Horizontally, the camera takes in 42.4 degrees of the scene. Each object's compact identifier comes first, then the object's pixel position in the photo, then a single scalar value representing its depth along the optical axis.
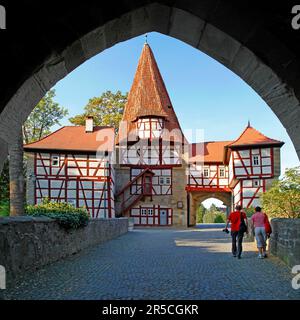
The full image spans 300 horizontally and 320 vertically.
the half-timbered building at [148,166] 29.56
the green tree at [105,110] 38.75
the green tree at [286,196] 11.69
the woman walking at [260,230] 9.49
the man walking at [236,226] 9.68
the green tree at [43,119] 33.29
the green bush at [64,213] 9.14
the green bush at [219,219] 54.34
